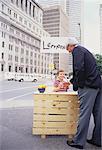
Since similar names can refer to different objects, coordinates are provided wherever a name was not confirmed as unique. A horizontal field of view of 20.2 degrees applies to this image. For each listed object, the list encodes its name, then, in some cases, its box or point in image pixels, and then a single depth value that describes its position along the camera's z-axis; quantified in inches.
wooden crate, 186.2
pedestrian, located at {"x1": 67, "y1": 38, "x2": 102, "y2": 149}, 162.1
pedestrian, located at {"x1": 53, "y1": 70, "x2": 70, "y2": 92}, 208.6
